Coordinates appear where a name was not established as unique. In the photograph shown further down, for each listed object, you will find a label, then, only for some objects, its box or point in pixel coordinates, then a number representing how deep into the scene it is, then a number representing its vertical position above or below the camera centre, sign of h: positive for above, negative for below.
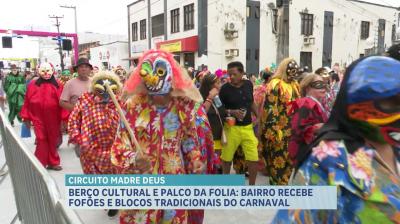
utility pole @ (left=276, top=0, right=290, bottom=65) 11.72 +0.93
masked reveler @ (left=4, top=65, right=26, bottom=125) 11.52 -0.87
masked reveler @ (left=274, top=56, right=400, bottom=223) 1.44 -0.33
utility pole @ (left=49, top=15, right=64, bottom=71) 43.49 +4.68
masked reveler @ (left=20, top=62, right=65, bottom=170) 6.30 -0.70
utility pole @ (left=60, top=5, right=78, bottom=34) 43.72 +6.44
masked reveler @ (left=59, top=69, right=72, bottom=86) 12.23 -0.34
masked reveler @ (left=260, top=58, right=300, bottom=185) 5.07 -0.64
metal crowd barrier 1.58 -0.64
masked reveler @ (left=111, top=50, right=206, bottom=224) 2.74 -0.44
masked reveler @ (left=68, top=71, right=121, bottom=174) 4.17 -0.64
